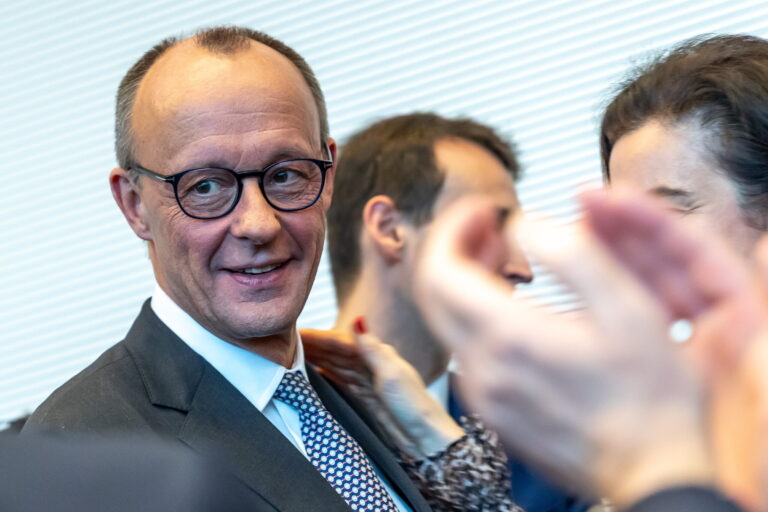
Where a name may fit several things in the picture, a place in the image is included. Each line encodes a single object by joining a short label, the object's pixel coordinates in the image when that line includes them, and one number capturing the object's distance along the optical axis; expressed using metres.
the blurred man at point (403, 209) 1.67
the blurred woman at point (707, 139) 1.23
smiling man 1.23
